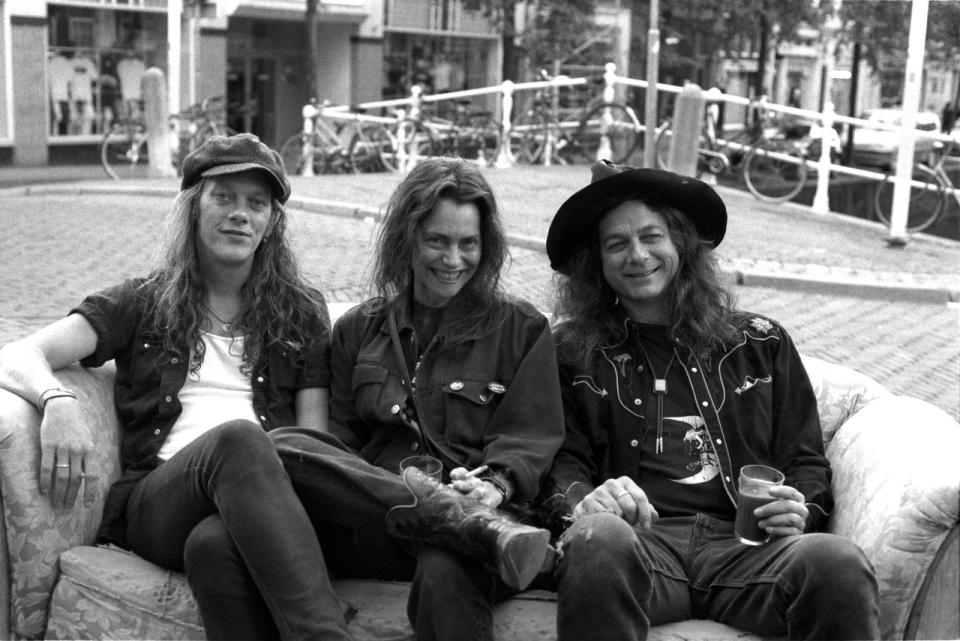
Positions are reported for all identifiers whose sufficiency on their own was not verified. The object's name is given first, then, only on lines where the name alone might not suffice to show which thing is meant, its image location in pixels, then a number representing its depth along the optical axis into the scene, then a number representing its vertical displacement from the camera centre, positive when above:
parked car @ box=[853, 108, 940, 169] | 27.33 -0.91
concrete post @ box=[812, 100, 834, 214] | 14.08 -0.70
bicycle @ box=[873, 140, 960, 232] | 13.63 -1.00
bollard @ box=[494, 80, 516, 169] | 16.69 -0.50
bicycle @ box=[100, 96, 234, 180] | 16.44 -0.81
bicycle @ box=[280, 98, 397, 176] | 17.14 -0.85
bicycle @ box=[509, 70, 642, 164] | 17.38 -0.53
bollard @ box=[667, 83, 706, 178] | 13.99 -0.37
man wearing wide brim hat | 3.02 -0.81
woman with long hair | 2.90 -0.83
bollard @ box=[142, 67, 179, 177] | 15.48 -0.54
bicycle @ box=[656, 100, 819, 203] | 15.41 -0.67
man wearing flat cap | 3.04 -0.77
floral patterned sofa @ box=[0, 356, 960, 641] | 2.92 -1.14
